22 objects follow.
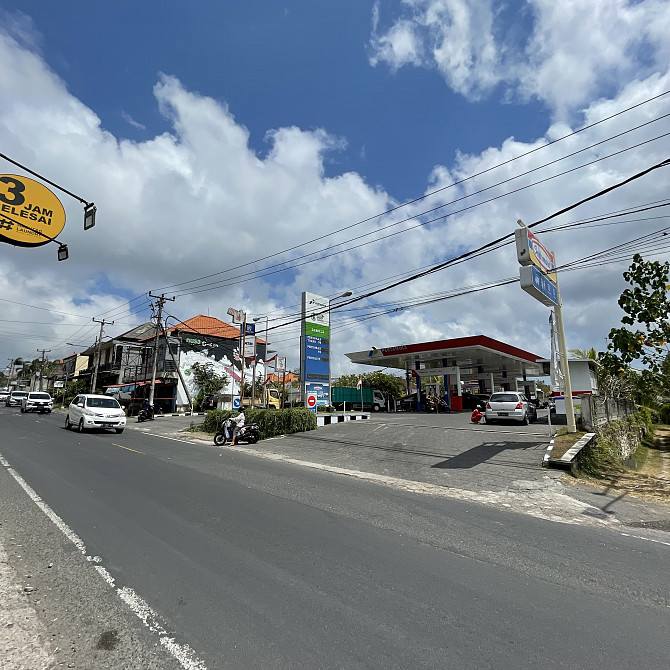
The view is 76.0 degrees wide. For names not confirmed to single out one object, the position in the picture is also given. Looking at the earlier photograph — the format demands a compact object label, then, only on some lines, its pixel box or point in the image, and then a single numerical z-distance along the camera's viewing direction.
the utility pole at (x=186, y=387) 34.48
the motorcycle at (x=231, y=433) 16.81
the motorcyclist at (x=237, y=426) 16.78
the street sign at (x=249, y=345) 21.88
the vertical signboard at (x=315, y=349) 20.94
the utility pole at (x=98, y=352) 44.69
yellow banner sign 8.16
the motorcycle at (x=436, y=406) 32.60
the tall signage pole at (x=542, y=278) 11.14
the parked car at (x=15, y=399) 49.10
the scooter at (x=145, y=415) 29.92
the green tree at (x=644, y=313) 9.11
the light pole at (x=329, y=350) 22.24
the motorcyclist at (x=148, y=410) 30.16
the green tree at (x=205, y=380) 39.78
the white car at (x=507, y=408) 19.42
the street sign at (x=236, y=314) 22.67
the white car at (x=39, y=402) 35.34
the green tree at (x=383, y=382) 50.62
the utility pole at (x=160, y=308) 34.66
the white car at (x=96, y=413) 19.08
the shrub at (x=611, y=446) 10.43
